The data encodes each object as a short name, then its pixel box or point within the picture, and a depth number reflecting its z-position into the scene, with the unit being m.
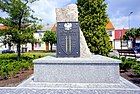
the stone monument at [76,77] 3.57
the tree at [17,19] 7.90
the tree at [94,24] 9.58
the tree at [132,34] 20.74
